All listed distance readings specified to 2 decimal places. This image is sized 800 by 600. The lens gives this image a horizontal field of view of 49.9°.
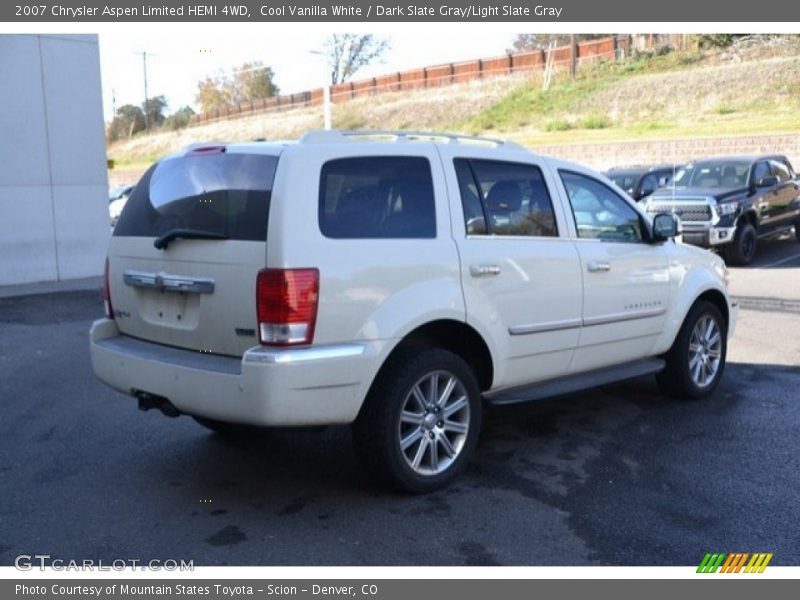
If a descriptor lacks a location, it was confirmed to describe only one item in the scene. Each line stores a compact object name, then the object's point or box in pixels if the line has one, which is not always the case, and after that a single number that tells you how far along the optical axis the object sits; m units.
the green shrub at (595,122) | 38.02
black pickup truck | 15.30
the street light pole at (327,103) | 31.02
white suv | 4.29
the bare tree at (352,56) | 60.38
